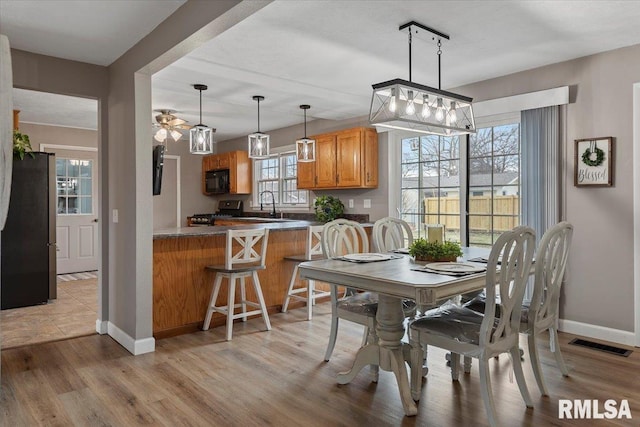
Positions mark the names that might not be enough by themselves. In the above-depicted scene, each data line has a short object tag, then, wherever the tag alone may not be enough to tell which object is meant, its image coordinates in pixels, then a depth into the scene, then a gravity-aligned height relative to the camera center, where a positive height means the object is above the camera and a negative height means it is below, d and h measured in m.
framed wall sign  3.41 +0.38
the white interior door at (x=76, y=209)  6.70 +0.01
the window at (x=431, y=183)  4.57 +0.30
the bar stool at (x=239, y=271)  3.57 -0.52
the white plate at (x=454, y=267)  2.30 -0.33
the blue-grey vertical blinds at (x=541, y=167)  3.68 +0.36
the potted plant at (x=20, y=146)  4.43 +0.68
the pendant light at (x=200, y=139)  4.28 +0.71
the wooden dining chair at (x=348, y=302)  2.64 -0.61
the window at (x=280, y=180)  6.84 +0.49
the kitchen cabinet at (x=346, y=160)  5.31 +0.63
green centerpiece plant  2.64 -0.26
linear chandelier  2.60 +0.66
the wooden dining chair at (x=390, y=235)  3.41 -0.21
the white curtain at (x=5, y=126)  2.33 +0.46
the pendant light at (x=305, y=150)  4.88 +0.68
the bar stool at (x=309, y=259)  4.13 -0.50
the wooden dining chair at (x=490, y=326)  2.03 -0.62
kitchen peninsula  3.56 -0.58
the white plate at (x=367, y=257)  2.73 -0.32
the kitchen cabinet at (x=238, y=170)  7.42 +0.69
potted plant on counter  5.72 +0.02
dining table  2.05 -0.39
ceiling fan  5.10 +1.03
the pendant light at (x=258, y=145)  4.62 +0.69
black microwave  7.60 +0.51
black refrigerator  4.51 -0.28
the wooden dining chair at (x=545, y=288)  2.35 -0.46
